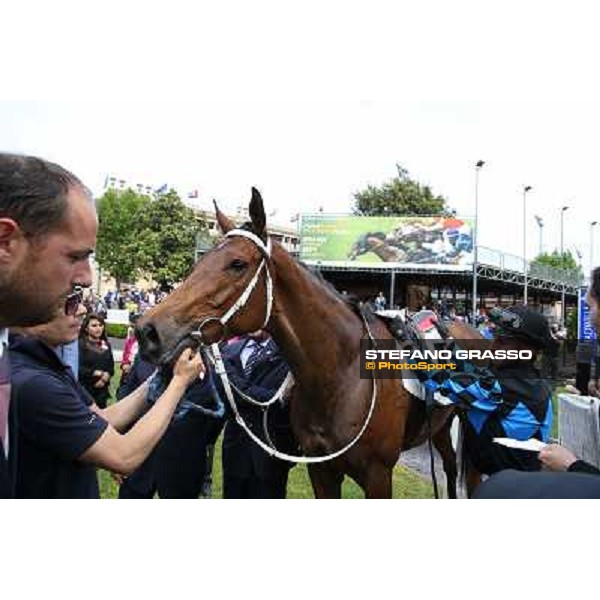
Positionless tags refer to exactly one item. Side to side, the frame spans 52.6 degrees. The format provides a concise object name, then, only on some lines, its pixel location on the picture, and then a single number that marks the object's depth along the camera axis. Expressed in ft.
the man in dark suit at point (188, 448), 12.57
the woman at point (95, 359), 22.41
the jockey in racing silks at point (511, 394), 9.76
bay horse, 9.50
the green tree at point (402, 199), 119.65
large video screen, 80.07
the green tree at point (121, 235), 121.19
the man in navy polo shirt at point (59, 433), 5.73
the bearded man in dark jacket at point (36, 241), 3.61
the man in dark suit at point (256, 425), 12.14
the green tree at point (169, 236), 110.73
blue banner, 27.86
